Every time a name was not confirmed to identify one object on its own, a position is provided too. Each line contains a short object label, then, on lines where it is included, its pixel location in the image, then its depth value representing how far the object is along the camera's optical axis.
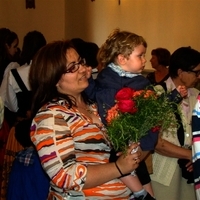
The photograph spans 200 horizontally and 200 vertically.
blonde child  2.05
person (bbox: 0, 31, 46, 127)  3.41
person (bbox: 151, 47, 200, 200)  2.59
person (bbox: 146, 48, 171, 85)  5.17
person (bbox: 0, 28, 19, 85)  3.89
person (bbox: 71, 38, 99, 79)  2.65
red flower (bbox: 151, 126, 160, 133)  1.77
